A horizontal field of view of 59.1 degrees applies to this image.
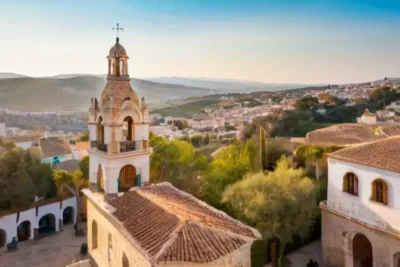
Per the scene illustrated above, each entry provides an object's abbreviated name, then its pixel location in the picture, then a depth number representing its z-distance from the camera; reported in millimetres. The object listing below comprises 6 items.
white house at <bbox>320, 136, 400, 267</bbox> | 15203
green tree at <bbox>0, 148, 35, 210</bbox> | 24453
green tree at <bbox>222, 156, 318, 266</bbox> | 16750
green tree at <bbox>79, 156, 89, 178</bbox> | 29958
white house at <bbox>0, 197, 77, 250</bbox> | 24078
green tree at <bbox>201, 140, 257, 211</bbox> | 21281
